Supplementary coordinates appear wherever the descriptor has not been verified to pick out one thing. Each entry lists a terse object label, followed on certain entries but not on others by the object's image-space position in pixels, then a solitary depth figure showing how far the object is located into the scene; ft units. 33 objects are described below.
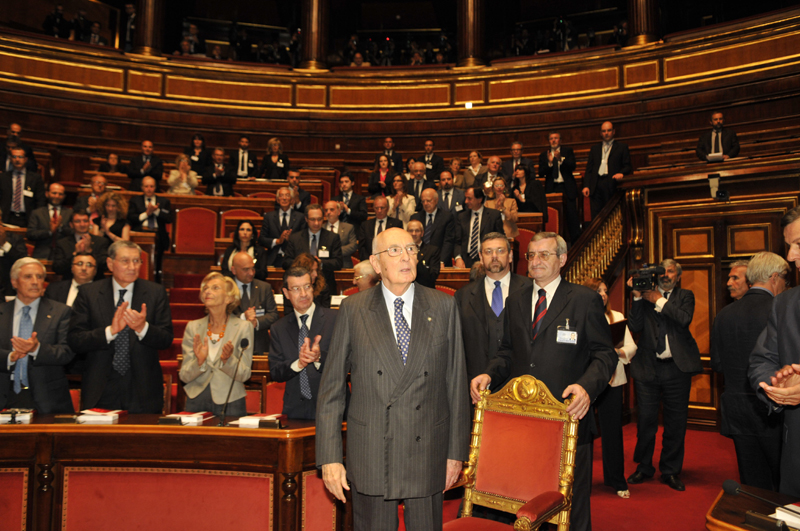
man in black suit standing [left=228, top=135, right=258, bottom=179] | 30.07
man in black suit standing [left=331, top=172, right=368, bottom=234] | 24.54
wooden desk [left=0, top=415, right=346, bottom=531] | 8.68
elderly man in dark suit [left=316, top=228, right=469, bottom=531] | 6.61
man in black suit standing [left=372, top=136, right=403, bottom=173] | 30.35
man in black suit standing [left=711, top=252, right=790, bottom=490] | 10.78
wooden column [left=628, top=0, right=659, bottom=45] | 31.81
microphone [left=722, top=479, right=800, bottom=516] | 6.01
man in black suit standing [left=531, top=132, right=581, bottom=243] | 25.49
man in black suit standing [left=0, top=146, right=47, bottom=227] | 22.65
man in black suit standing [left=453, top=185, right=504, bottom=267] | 20.51
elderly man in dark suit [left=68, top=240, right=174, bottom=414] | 10.87
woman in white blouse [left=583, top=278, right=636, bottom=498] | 13.30
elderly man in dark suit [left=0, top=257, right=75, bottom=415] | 10.44
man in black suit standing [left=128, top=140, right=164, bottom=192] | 26.78
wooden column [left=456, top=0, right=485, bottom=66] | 36.04
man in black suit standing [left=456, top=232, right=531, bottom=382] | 11.27
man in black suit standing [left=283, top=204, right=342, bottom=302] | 19.40
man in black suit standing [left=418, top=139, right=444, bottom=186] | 29.55
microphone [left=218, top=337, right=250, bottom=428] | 9.08
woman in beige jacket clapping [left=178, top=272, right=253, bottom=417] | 10.38
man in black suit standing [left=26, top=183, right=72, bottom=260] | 20.11
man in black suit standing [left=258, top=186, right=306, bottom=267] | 20.90
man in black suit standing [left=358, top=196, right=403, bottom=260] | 21.17
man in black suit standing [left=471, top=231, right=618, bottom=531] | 8.75
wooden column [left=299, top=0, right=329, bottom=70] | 37.58
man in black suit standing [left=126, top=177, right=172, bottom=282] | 22.17
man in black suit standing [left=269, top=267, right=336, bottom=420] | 10.01
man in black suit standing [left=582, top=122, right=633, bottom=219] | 24.49
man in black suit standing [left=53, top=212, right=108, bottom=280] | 17.93
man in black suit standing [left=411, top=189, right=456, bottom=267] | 20.86
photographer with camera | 13.94
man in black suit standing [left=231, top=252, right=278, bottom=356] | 15.91
